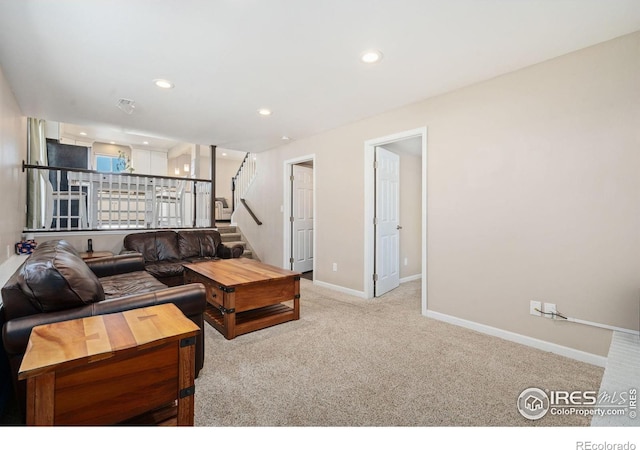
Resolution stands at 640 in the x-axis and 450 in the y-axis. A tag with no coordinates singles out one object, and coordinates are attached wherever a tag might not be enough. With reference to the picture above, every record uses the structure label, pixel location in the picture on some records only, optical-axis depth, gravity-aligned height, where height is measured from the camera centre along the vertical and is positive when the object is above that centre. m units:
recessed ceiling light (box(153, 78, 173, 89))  2.76 +1.38
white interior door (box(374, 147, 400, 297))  3.89 +0.05
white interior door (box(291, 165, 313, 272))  5.23 +0.12
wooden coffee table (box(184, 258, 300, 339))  2.57 -0.66
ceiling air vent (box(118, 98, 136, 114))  3.22 +1.37
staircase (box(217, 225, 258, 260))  5.84 -0.23
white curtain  3.96 +0.48
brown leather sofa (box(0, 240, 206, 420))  1.32 -0.39
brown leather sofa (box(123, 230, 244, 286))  3.70 -0.34
